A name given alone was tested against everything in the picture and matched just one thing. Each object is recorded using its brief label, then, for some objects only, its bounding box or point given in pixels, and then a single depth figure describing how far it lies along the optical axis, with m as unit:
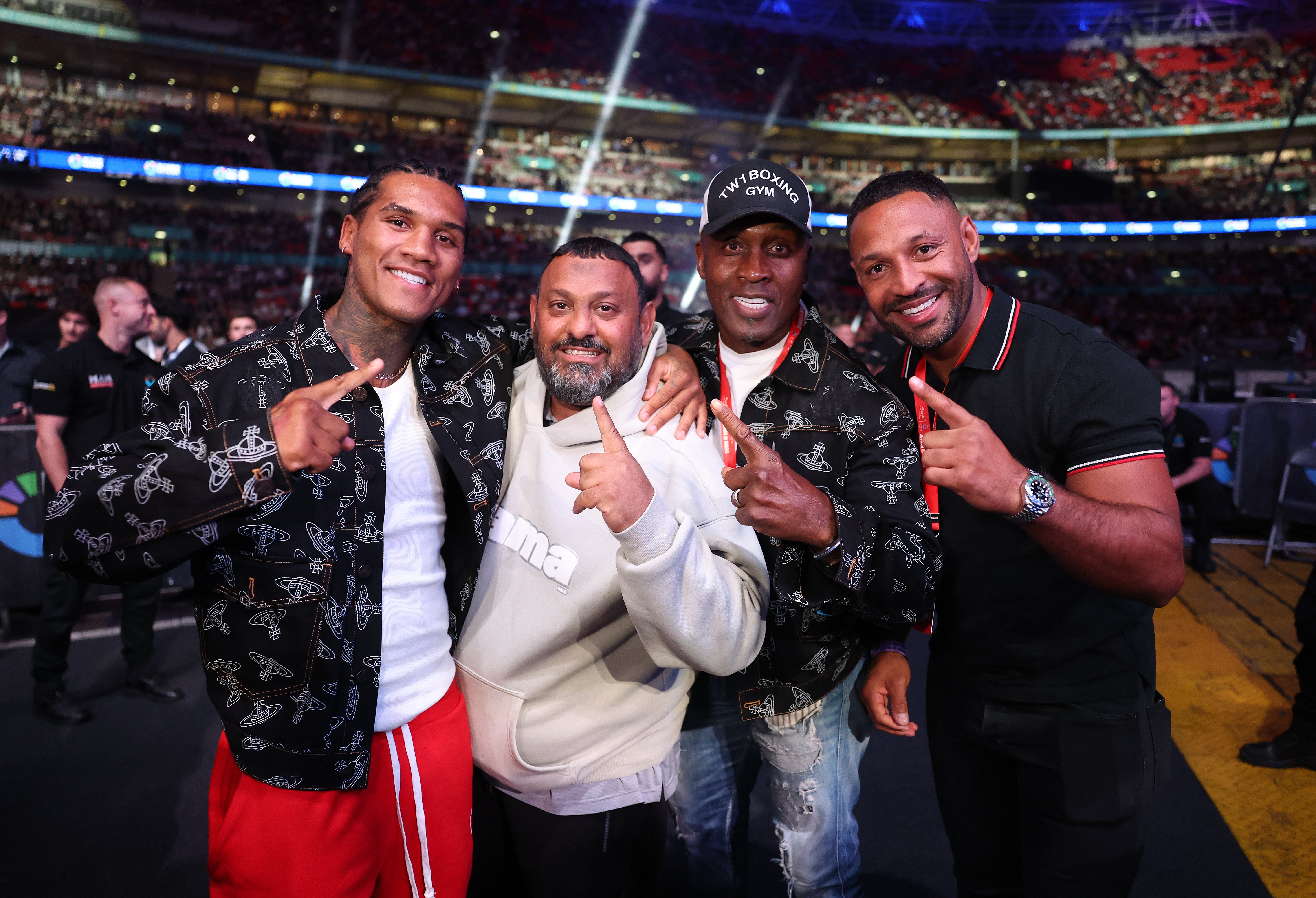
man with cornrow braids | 1.21
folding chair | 5.81
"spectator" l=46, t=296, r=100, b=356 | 4.98
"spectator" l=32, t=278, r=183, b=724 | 3.45
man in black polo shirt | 1.51
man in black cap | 1.44
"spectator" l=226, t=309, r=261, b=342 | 5.45
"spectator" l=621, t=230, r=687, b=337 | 4.20
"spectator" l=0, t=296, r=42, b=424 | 5.45
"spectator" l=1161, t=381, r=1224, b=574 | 5.83
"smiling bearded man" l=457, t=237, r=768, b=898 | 1.52
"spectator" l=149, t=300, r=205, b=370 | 5.26
